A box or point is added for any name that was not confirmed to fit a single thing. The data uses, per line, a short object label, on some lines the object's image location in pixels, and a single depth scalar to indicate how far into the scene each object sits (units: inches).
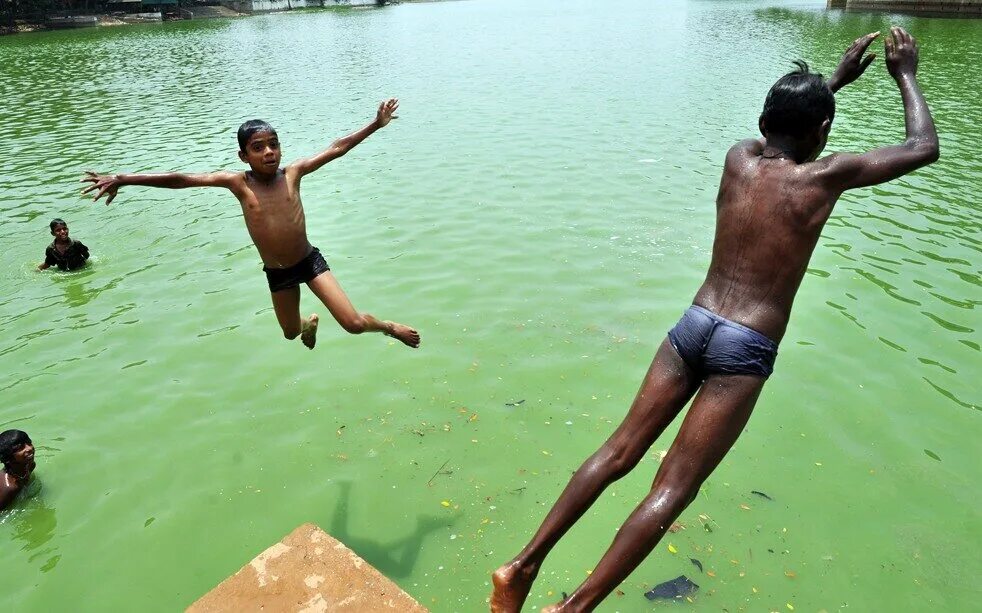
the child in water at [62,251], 347.6
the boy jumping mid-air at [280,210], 189.0
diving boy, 115.8
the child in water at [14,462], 191.5
